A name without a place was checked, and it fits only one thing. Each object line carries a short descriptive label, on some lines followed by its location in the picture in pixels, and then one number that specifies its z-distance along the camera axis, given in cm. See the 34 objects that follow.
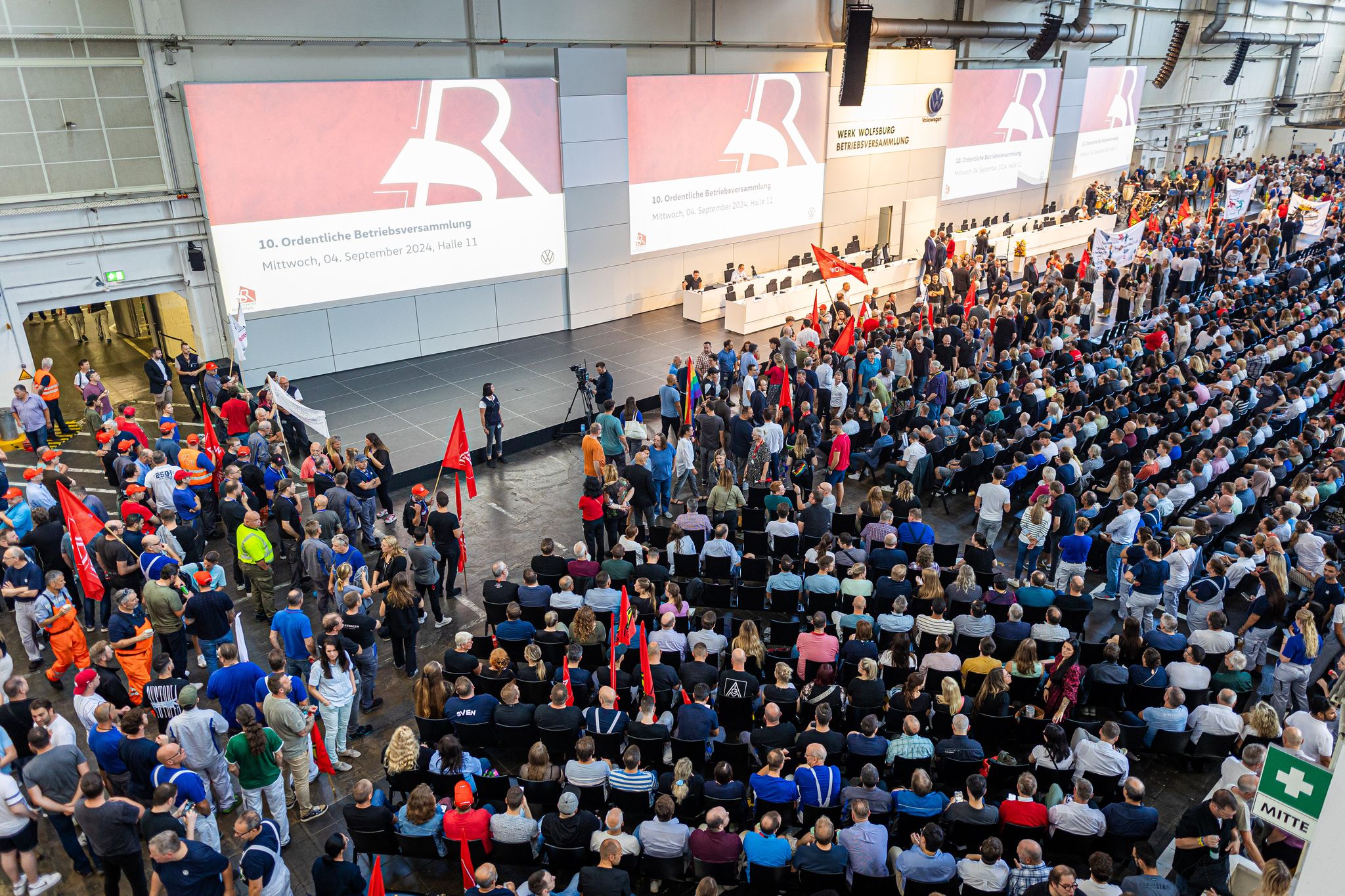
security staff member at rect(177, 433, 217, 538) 1036
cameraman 1376
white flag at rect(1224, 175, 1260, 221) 2367
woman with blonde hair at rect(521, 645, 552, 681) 711
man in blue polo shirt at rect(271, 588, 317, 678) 748
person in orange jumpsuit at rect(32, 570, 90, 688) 802
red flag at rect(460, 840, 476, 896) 573
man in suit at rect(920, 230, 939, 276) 2330
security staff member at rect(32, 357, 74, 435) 1310
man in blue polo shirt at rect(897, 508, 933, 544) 945
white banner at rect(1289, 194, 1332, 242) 2159
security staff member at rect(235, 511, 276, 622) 873
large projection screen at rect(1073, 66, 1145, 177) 3284
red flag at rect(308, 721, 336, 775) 716
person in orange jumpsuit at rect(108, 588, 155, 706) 732
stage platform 1404
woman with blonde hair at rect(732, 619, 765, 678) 739
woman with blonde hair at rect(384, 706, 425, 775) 632
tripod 1386
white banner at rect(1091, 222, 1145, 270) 1902
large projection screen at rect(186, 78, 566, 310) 1476
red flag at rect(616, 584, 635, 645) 782
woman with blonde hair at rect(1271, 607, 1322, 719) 752
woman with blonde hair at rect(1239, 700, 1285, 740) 646
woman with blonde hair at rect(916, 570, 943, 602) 812
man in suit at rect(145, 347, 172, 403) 1391
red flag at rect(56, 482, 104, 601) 821
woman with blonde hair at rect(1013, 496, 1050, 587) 988
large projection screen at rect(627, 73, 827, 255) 1986
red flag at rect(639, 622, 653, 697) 688
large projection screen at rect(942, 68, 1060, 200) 2714
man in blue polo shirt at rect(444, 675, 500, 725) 680
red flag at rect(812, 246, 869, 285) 1686
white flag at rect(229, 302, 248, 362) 1269
